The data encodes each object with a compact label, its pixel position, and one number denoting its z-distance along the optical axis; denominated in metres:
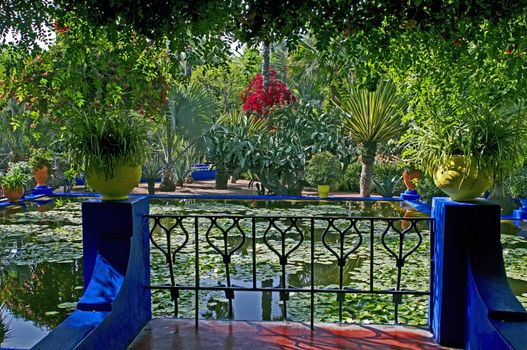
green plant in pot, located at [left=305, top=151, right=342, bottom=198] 12.67
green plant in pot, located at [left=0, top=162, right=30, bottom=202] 11.98
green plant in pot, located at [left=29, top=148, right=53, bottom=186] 13.67
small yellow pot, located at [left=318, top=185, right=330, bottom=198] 12.70
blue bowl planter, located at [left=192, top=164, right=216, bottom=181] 20.00
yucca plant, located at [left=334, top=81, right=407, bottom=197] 12.98
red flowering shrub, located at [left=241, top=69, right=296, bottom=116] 15.48
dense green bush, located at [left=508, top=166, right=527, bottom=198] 9.16
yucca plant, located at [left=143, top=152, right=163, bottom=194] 14.40
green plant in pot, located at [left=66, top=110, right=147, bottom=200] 2.96
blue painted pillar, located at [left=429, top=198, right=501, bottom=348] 2.89
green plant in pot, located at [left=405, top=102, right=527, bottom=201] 2.86
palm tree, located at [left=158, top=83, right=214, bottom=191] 14.61
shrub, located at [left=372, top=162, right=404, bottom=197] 13.54
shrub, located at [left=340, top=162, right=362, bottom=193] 15.02
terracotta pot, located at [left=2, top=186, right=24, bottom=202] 12.05
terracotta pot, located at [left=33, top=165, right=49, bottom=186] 13.88
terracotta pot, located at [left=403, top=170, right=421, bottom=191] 12.43
